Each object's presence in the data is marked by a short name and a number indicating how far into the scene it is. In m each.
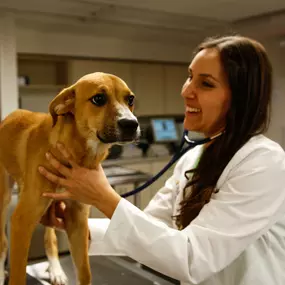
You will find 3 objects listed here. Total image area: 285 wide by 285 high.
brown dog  0.98
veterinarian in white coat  1.03
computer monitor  4.89
